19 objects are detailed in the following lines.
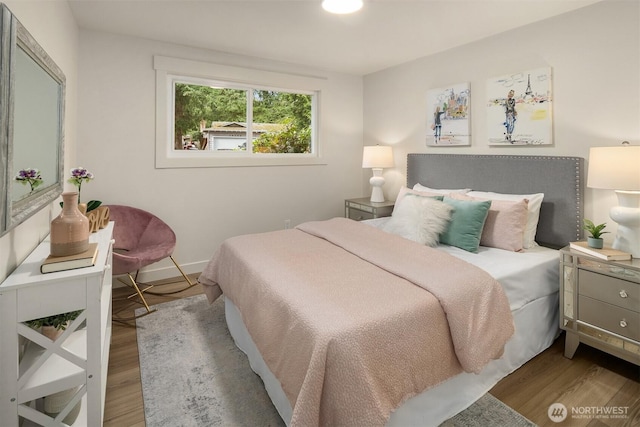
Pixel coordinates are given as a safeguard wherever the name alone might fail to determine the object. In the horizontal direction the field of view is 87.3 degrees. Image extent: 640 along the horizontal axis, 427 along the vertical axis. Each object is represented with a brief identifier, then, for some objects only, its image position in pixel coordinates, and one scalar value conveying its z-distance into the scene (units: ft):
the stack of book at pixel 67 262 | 4.39
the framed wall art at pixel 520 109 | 8.86
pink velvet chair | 9.66
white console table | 4.02
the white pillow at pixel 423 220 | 8.34
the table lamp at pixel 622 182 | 6.42
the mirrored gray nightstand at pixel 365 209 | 12.57
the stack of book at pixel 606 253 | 6.46
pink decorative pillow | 8.11
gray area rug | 5.50
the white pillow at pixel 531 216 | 8.41
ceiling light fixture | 7.80
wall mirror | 3.89
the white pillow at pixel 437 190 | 10.39
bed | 4.18
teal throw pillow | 8.16
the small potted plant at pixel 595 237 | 6.95
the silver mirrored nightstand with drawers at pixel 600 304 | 6.17
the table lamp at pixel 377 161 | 13.02
